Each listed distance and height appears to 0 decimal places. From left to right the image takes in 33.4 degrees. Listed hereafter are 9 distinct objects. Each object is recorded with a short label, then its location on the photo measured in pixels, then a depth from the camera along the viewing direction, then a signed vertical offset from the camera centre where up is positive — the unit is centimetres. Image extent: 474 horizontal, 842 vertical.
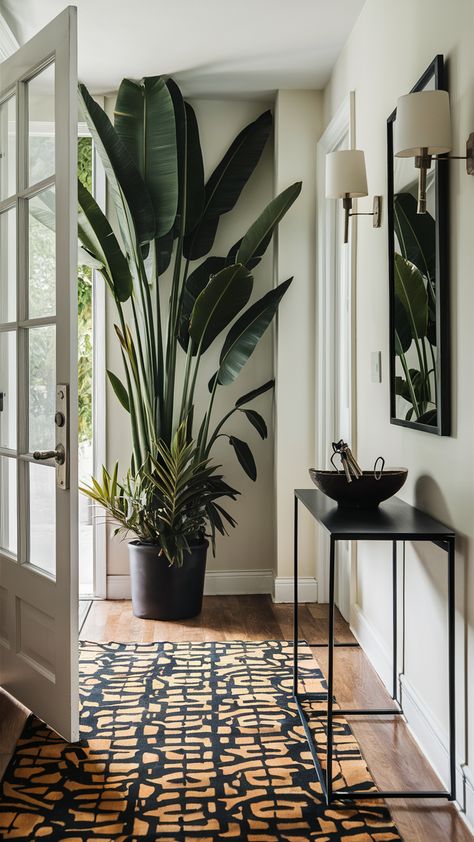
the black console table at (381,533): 208 -31
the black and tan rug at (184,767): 205 -105
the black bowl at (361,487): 240 -22
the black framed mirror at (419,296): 221 +37
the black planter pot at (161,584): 388 -84
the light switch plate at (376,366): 305 +19
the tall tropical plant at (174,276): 371 +69
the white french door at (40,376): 241 +13
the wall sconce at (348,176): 300 +91
